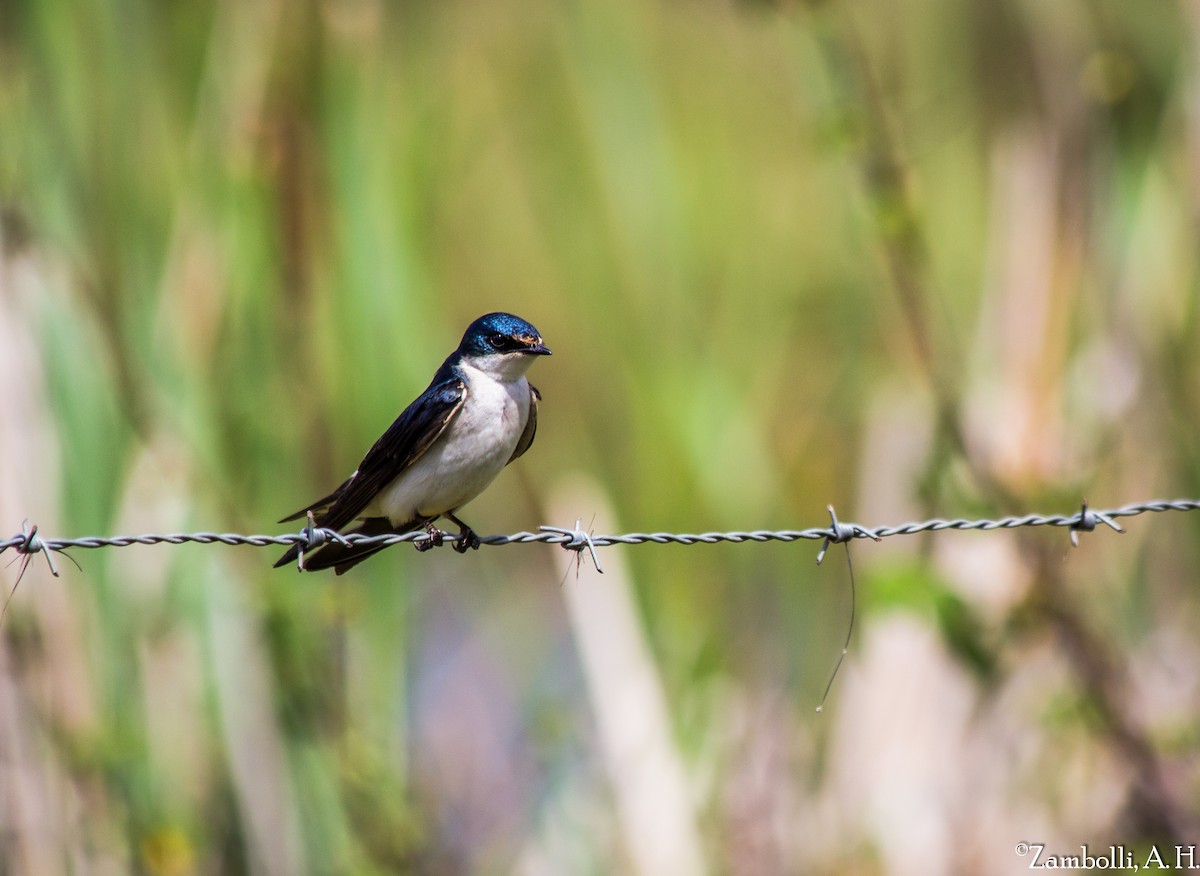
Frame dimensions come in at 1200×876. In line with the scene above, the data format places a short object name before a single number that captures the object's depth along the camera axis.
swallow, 6.65
